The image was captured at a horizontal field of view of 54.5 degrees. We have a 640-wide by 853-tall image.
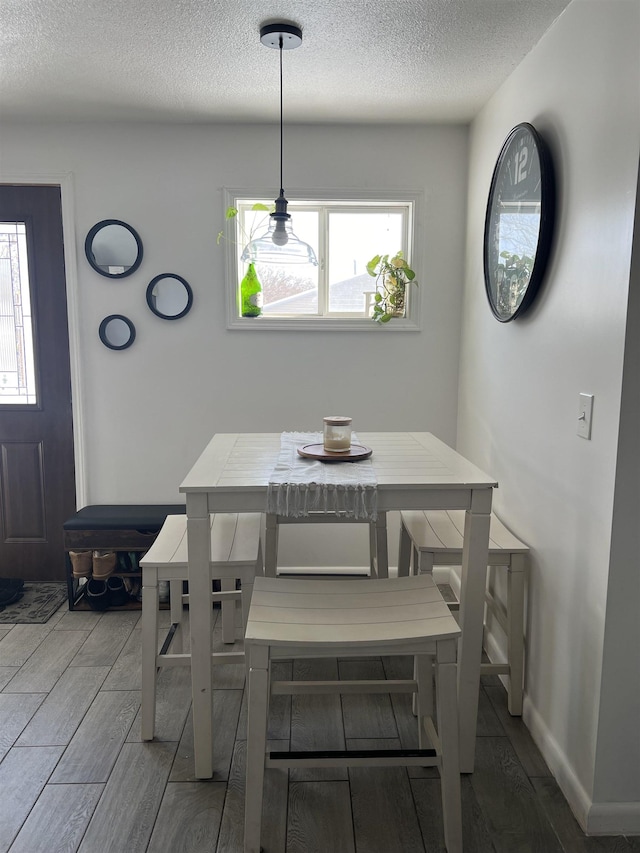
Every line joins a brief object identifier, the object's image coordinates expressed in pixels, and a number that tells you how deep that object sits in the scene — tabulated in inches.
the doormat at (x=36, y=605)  116.3
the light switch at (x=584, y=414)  67.7
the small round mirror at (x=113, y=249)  121.3
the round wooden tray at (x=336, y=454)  79.9
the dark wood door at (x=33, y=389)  123.0
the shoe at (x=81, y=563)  118.1
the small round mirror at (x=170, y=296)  123.1
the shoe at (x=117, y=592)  120.6
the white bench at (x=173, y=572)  81.2
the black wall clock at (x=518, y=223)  78.4
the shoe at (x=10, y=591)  121.5
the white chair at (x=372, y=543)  96.8
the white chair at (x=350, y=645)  60.6
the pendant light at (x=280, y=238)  82.1
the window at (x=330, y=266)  125.0
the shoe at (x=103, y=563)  117.9
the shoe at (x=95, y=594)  119.6
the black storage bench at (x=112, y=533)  117.2
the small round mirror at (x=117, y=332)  123.7
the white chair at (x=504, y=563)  84.5
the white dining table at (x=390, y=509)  69.7
